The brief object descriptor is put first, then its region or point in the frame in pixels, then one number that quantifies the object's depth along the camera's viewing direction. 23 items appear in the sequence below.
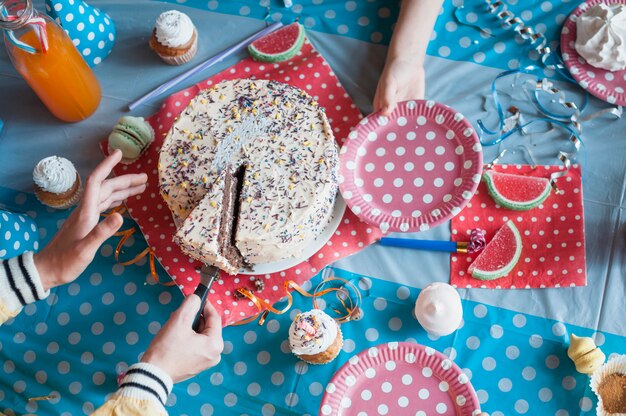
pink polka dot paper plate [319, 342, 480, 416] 1.34
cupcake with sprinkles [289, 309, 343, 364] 1.36
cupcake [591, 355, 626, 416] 1.34
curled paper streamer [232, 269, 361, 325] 1.51
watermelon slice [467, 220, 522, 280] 1.48
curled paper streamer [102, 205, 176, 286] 1.58
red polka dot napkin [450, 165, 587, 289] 1.47
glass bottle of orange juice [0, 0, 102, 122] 1.46
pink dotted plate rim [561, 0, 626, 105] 1.58
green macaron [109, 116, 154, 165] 1.63
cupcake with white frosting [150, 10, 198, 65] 1.67
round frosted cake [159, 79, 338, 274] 1.41
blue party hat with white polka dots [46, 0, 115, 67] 1.68
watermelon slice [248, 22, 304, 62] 1.73
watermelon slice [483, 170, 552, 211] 1.51
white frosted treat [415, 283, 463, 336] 1.42
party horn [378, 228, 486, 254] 1.50
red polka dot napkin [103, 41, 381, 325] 1.54
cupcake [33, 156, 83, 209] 1.57
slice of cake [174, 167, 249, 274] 1.40
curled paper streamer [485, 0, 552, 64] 1.65
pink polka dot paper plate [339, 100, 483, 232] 1.47
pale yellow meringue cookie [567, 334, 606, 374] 1.36
